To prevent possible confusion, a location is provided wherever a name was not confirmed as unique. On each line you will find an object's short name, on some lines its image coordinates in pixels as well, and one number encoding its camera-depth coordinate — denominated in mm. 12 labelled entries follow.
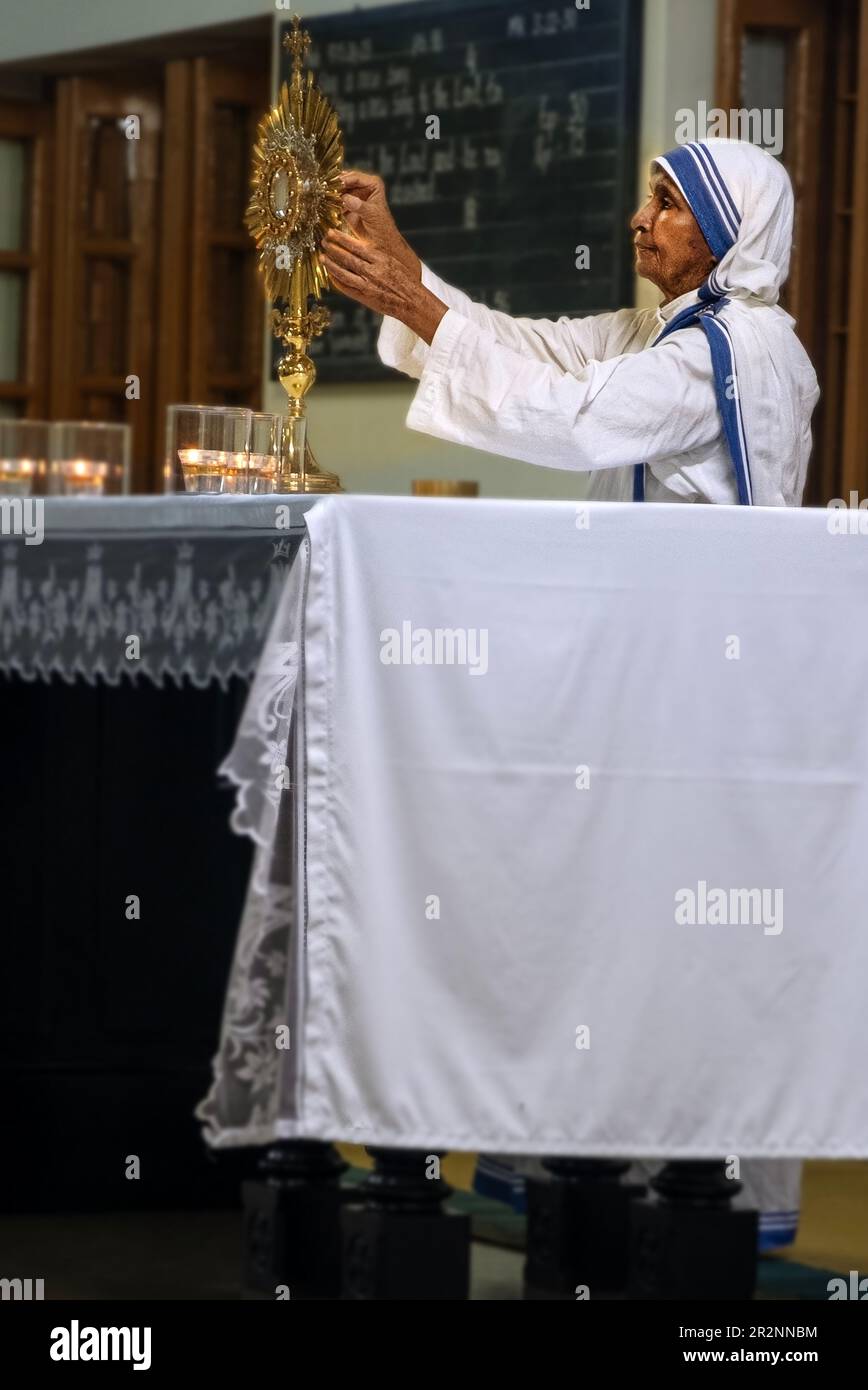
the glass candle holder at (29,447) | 9494
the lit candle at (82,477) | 9678
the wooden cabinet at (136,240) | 13055
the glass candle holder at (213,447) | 5069
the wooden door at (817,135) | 10174
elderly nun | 4931
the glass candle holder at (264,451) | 5097
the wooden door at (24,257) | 13990
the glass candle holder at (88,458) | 9699
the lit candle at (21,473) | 8743
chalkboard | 10280
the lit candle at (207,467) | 5069
